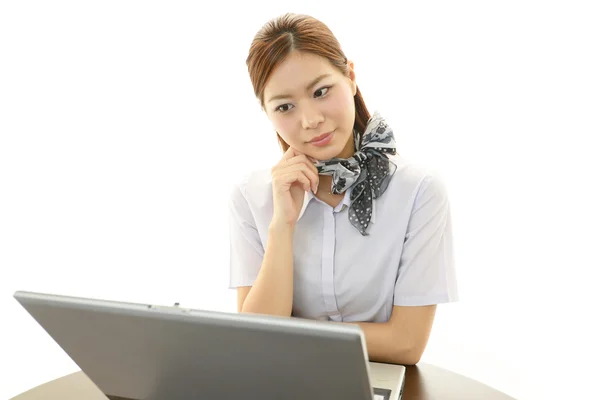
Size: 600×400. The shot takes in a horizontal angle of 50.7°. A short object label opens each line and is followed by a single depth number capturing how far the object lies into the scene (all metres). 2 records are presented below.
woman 1.73
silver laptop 0.92
